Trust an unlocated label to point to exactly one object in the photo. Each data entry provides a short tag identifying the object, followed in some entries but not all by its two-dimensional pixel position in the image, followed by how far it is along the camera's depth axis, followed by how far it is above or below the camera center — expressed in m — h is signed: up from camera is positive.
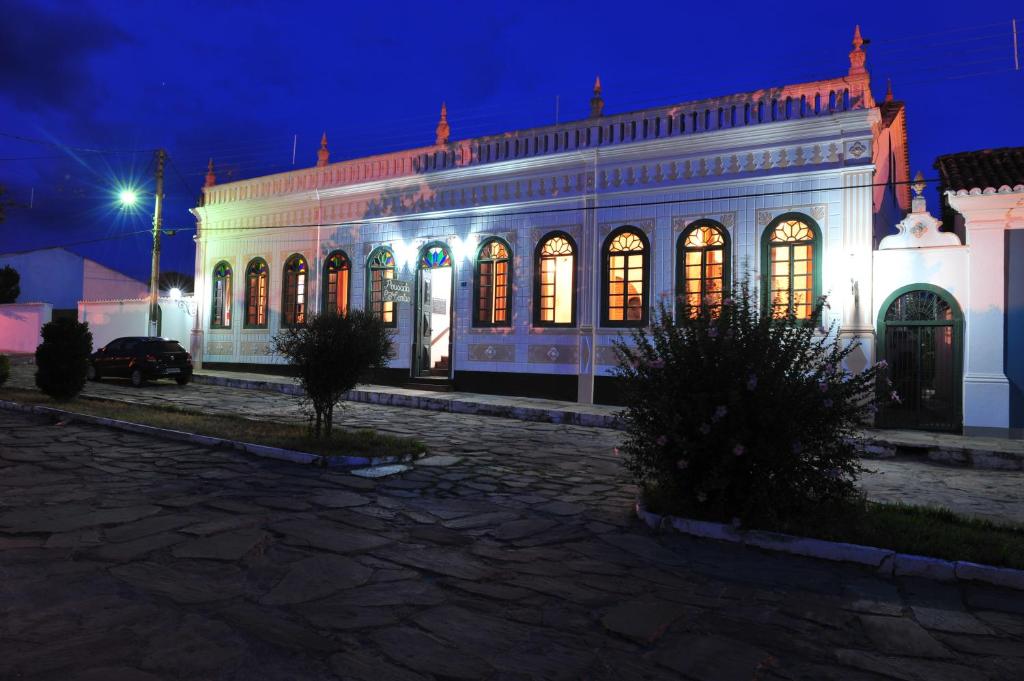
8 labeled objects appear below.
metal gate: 12.70 +0.13
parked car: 19.02 -0.38
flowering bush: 5.61 -0.47
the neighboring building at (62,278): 40.41 +4.07
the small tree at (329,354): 9.09 -0.04
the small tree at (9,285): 37.00 +3.14
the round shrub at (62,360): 13.15 -0.28
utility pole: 24.70 +3.02
